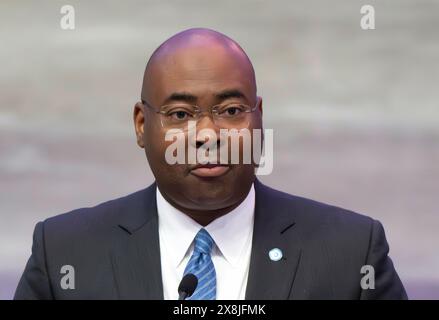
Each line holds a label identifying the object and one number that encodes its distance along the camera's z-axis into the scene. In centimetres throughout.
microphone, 552
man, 590
